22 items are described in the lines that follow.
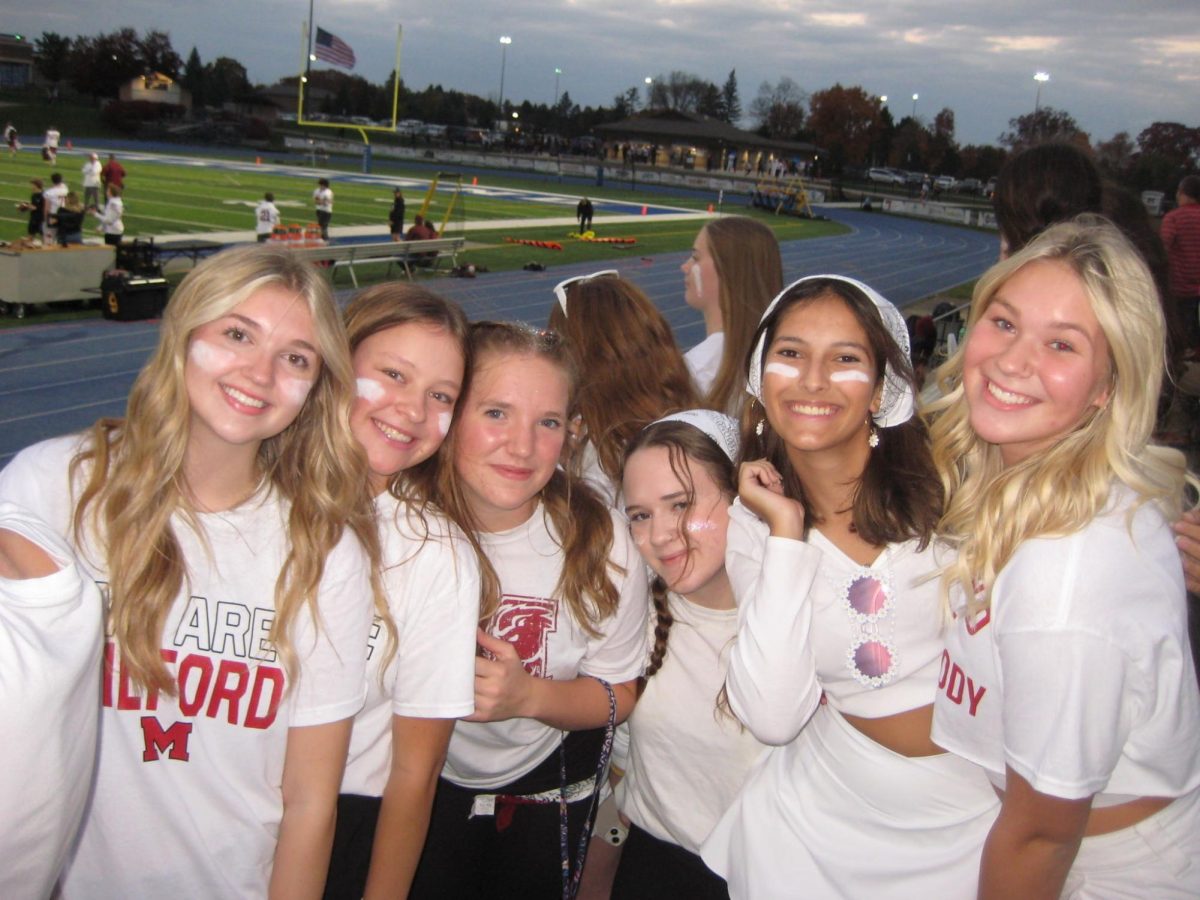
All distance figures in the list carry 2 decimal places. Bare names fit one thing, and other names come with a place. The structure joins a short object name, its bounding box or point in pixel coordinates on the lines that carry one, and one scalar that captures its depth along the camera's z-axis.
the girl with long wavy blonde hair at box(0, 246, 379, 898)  1.96
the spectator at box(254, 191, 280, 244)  19.53
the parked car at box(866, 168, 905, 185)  68.39
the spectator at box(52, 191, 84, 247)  16.78
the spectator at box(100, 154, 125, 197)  22.12
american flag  35.97
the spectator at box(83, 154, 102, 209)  22.88
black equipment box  13.36
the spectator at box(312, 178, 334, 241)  21.62
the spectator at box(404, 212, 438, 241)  19.45
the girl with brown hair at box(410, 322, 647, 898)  2.50
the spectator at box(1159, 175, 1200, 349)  6.96
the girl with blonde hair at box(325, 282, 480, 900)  2.19
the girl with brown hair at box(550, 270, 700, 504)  3.40
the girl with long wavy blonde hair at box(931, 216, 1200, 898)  1.63
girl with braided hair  2.52
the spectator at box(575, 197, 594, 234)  26.45
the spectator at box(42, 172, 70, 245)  16.19
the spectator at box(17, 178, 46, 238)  16.41
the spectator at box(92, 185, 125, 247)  17.34
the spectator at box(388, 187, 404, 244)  21.28
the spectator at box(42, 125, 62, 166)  32.62
